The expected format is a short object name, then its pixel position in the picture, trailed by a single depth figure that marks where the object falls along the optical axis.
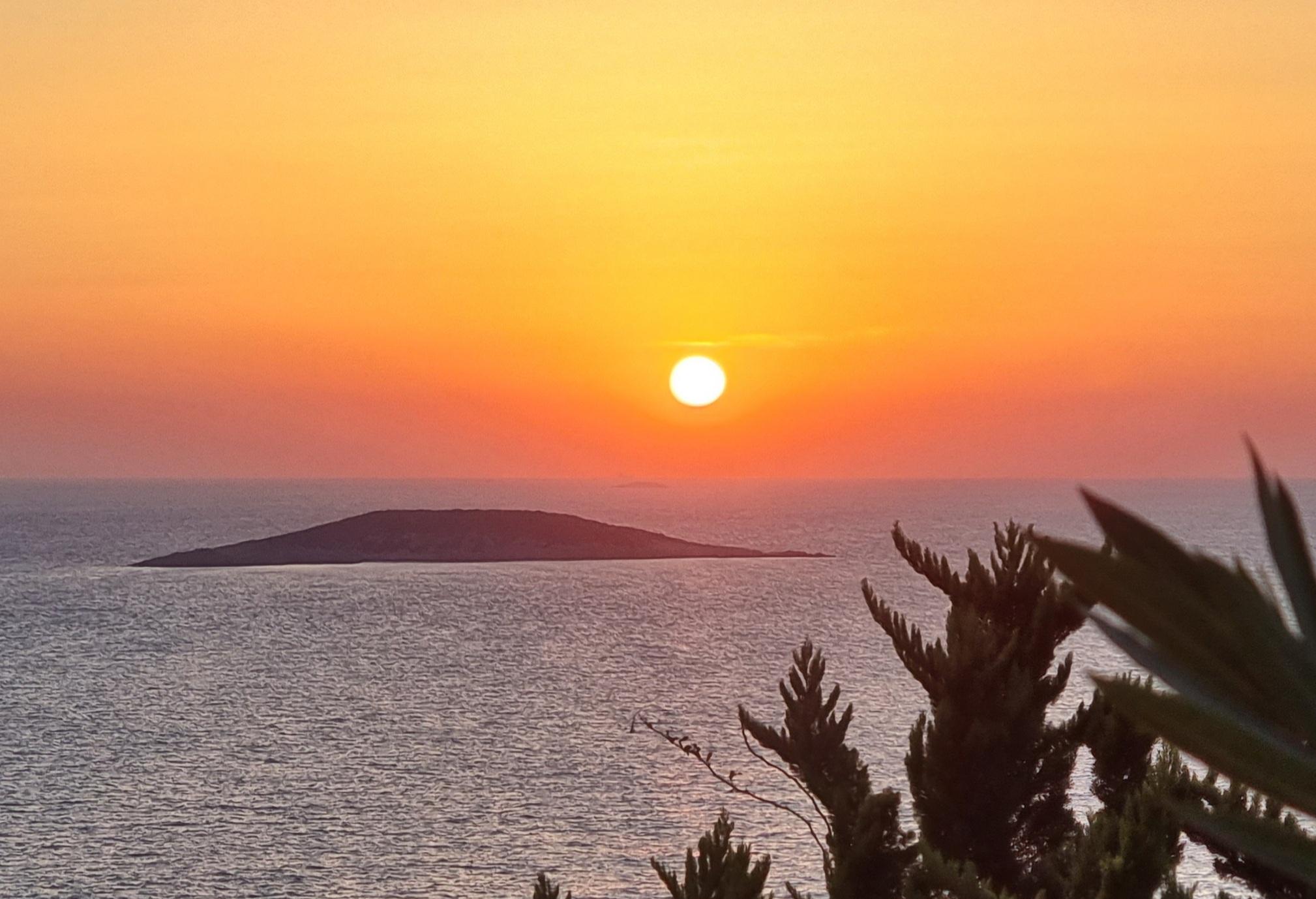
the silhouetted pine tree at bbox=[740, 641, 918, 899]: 14.27
